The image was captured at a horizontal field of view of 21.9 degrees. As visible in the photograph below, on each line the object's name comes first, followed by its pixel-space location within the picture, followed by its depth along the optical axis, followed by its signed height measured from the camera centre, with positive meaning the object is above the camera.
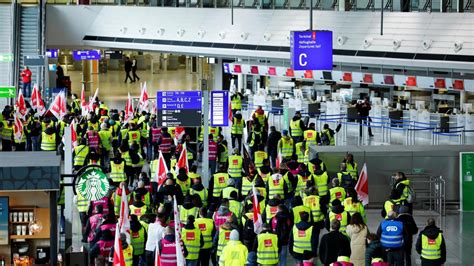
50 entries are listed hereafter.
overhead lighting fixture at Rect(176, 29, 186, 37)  48.88 +4.56
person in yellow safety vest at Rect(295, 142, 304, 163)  29.70 -0.09
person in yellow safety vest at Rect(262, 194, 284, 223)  20.95 -1.05
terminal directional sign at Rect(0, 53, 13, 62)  43.75 +3.17
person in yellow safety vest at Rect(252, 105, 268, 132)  34.13 +0.80
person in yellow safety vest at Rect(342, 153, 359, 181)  25.48 -0.37
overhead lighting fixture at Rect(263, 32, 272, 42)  44.44 +4.02
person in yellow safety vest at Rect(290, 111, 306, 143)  32.50 +0.51
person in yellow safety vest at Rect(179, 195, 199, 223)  20.61 -1.07
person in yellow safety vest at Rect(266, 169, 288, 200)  23.12 -0.72
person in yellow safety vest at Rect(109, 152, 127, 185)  25.20 -0.49
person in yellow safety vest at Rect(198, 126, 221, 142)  31.14 +0.38
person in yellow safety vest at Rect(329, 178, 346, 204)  21.97 -0.82
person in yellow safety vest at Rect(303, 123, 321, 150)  30.34 +0.25
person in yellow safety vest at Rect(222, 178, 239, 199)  21.77 -0.75
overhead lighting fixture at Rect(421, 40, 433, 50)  36.61 +3.10
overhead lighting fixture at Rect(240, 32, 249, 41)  45.69 +4.16
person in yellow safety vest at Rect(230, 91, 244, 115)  40.44 +1.41
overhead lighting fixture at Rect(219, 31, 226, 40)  46.66 +4.27
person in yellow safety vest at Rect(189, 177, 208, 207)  22.31 -0.81
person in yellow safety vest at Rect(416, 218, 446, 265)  19.20 -1.54
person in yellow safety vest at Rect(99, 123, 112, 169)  30.72 +0.18
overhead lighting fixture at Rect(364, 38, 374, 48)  39.33 +3.39
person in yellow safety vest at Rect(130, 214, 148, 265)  19.33 -1.42
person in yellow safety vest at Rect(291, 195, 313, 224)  20.31 -1.03
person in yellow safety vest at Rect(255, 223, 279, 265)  18.36 -1.50
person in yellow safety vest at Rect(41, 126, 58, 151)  30.02 +0.14
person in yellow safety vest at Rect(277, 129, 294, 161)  29.44 +0.02
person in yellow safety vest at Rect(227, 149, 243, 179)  25.89 -0.39
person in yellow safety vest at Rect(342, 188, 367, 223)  21.06 -0.99
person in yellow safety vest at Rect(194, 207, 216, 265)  19.53 -1.31
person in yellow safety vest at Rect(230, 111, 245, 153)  34.56 +0.53
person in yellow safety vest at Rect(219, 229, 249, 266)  17.48 -1.51
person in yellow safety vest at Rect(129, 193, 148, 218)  20.62 -1.04
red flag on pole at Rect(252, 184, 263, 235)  20.02 -1.14
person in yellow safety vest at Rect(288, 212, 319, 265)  19.00 -1.41
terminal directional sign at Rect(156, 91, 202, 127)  26.73 +0.84
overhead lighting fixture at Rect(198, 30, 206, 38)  47.78 +4.43
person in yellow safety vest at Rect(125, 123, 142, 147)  30.40 +0.26
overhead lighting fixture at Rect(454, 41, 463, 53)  35.20 +2.93
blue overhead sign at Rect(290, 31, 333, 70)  31.52 +2.56
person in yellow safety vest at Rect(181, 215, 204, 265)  19.17 -1.41
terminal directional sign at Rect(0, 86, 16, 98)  36.15 +1.58
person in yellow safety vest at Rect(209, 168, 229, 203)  23.52 -0.72
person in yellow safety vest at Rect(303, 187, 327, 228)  21.31 -1.01
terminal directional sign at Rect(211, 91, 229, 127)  27.80 +0.88
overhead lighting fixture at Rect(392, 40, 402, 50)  37.91 +3.20
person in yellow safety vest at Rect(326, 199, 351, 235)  20.22 -1.13
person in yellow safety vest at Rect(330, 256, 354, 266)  16.56 -1.55
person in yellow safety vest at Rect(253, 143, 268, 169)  28.11 -0.23
